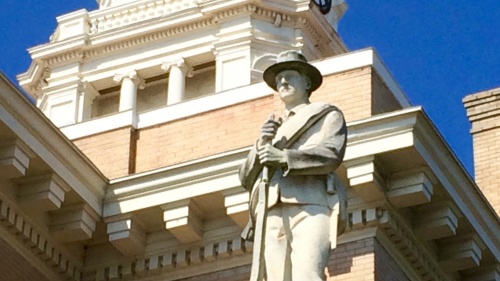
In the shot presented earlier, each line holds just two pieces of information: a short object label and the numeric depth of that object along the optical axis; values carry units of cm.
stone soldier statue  1352
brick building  2105
